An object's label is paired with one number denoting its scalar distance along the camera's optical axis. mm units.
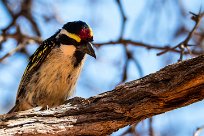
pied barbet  8352
